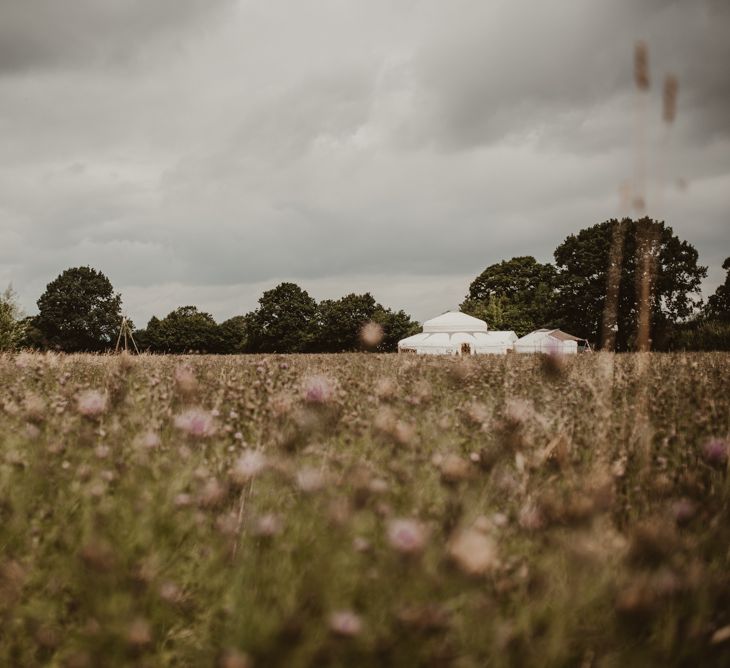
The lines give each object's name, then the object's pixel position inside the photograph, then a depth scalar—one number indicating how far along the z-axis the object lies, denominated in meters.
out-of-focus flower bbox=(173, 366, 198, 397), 3.70
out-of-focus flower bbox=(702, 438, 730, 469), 2.42
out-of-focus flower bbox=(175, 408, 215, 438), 2.70
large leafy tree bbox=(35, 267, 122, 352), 61.72
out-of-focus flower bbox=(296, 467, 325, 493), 2.09
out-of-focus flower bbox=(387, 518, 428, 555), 1.50
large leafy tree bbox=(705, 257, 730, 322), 45.58
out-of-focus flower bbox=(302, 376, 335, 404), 3.15
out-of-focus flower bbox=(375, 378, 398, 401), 4.00
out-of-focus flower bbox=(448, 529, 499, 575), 1.39
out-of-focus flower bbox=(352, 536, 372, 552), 1.69
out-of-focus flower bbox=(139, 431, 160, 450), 2.53
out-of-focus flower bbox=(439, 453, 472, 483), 2.08
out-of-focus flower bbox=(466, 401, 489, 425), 3.39
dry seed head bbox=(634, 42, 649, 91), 2.31
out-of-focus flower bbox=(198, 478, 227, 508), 2.08
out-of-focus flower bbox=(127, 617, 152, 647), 1.41
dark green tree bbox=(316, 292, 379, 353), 68.94
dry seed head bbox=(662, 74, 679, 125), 2.25
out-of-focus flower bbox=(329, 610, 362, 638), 1.32
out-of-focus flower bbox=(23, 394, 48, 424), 2.90
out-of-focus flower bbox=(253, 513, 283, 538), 1.84
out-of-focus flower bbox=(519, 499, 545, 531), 1.99
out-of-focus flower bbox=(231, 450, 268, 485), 2.18
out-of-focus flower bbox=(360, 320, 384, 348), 4.01
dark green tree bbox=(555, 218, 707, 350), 52.09
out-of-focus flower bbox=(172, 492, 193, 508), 2.06
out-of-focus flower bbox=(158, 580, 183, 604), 1.65
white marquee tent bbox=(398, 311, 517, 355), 52.95
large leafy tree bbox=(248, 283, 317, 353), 70.12
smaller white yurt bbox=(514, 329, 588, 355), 48.55
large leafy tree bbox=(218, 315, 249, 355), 78.24
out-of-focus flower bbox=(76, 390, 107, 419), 2.74
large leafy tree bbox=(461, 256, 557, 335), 69.75
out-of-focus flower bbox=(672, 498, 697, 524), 1.93
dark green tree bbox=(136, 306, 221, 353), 75.75
